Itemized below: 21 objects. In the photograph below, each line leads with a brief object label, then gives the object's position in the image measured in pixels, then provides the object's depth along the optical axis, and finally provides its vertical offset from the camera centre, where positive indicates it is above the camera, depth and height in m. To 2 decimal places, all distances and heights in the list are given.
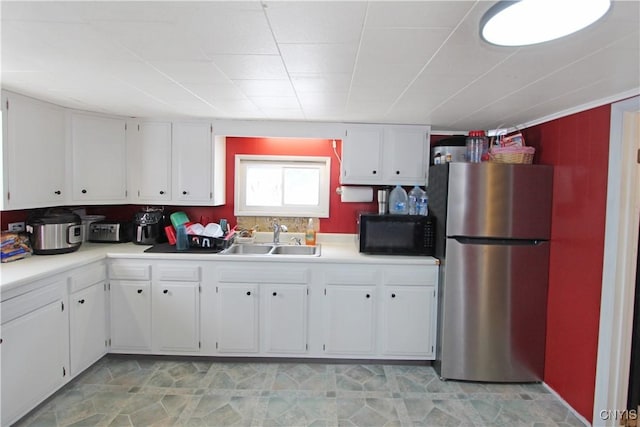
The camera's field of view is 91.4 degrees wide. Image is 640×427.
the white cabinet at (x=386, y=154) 2.83 +0.43
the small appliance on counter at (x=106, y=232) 2.88 -0.33
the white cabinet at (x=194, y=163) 2.86 +0.32
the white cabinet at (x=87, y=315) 2.21 -0.90
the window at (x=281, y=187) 3.18 +0.13
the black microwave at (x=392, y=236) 2.59 -0.28
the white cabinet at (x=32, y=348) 1.75 -0.94
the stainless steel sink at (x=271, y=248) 2.95 -0.47
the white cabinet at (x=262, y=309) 2.54 -0.90
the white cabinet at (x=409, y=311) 2.55 -0.90
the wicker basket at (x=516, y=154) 2.34 +0.38
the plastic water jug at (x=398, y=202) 2.84 +0.00
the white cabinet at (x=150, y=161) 2.84 +0.33
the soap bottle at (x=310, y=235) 3.06 -0.35
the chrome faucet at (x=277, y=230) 3.06 -0.31
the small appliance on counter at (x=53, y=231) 2.30 -0.27
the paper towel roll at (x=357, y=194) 3.03 +0.07
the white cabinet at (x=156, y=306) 2.54 -0.89
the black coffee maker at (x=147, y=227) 2.86 -0.28
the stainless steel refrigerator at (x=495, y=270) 2.29 -0.49
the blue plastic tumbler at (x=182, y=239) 2.69 -0.36
